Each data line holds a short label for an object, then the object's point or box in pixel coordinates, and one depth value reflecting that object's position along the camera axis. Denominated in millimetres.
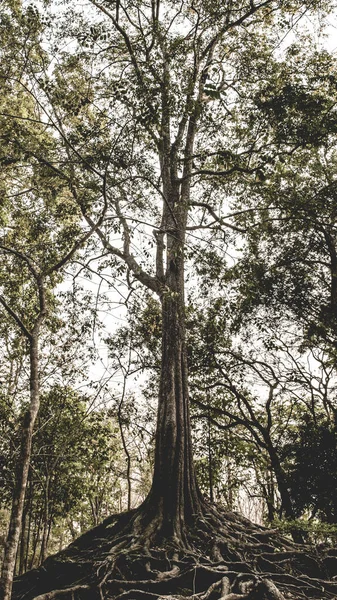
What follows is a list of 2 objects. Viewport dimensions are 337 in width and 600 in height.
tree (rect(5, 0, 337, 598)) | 4781
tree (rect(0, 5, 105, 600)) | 3782
